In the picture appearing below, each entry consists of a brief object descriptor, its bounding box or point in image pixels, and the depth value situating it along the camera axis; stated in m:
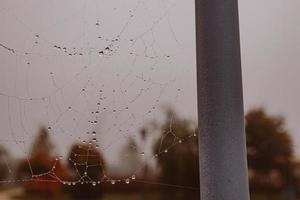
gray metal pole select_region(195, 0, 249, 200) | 0.52
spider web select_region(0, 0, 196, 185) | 0.89
